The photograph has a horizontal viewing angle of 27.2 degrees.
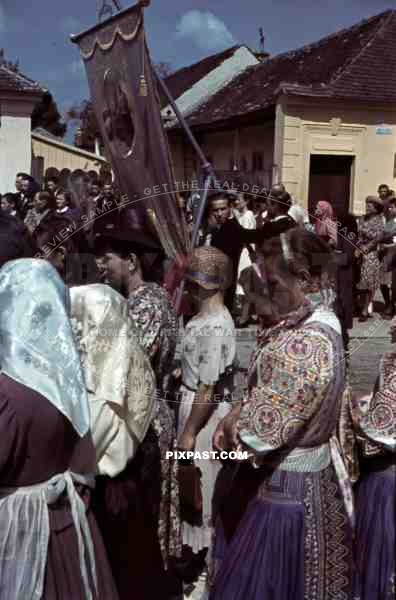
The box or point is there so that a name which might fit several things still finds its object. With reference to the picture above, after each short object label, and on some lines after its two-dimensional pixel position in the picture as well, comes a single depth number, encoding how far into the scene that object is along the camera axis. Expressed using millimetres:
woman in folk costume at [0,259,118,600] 2248
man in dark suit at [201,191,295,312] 4266
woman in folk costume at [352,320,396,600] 3021
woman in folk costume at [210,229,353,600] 2648
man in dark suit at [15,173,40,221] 9898
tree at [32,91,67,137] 18952
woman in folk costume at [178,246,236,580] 3656
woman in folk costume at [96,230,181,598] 3449
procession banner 4273
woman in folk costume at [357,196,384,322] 8695
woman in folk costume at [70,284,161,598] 2621
